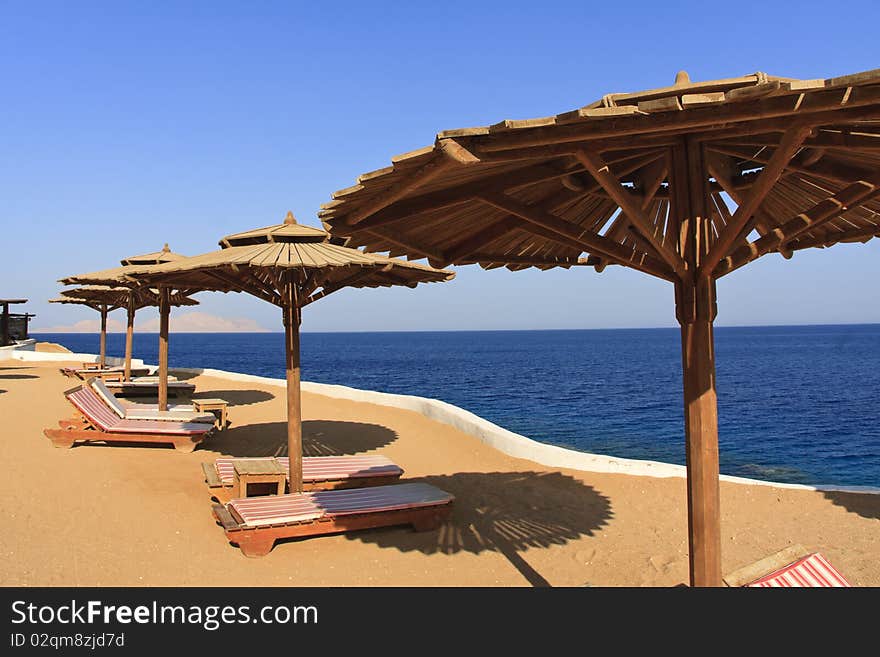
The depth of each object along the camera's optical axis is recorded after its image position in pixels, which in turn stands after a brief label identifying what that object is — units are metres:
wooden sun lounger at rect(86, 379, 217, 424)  11.02
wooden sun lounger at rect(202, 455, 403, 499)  7.38
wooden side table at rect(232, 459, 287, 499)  6.88
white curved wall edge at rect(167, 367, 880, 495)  9.02
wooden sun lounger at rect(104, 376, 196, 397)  16.48
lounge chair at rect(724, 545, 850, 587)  3.85
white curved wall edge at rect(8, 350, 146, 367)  27.48
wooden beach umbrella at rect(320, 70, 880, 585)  2.47
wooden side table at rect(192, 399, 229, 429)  12.01
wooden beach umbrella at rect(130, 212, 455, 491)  6.81
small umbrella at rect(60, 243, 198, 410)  12.84
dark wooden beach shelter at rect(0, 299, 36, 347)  36.53
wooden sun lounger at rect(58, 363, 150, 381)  20.33
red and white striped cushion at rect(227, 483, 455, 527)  6.14
